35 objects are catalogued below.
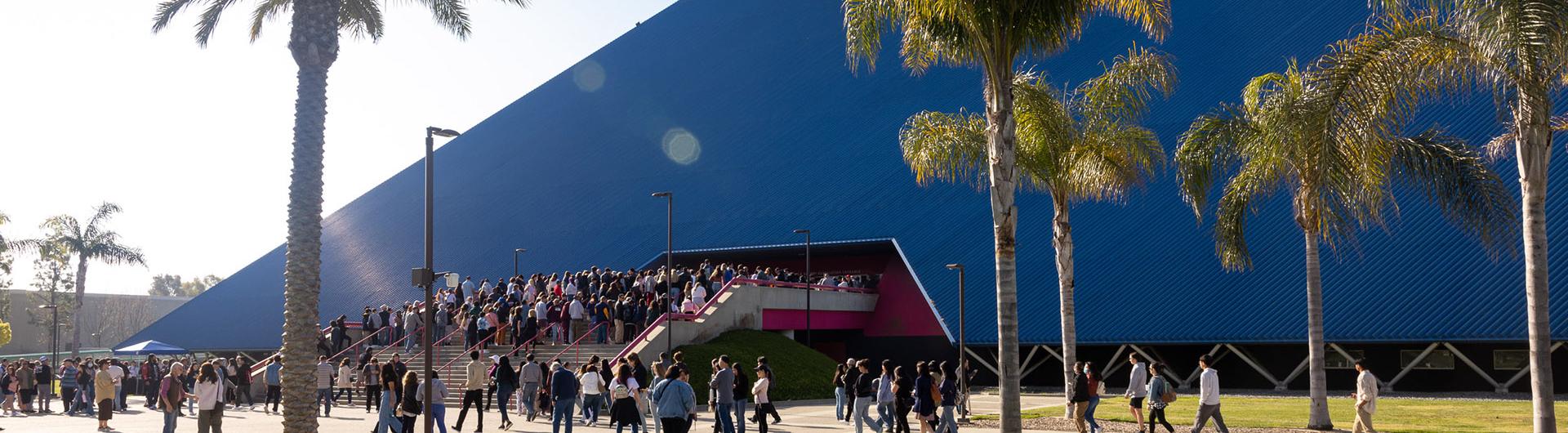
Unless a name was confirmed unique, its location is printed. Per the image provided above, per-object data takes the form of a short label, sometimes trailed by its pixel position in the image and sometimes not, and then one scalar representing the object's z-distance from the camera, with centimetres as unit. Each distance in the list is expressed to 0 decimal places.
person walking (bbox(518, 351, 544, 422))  2294
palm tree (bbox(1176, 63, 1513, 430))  1415
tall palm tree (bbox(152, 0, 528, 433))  1688
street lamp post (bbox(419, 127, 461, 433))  1796
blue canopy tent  3803
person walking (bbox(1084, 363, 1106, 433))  1861
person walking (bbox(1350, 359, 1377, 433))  1709
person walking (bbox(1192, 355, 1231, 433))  1702
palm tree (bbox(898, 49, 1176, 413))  2220
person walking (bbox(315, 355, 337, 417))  2622
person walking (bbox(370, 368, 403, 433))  1747
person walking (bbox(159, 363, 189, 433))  1873
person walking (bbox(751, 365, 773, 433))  1948
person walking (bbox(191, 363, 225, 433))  1748
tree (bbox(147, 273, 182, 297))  18238
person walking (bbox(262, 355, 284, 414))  2805
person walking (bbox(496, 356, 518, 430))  2180
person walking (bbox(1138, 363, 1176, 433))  1803
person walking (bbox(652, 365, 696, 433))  1505
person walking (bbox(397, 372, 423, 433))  1703
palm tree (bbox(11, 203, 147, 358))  6531
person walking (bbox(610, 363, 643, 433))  1720
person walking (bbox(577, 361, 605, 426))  2008
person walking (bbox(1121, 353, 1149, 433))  1855
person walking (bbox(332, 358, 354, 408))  2911
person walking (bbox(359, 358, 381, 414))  2658
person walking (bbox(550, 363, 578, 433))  1875
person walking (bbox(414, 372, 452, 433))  1791
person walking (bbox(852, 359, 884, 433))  1852
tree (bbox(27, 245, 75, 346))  7707
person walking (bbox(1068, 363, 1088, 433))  1848
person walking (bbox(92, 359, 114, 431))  2252
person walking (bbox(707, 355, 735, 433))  1836
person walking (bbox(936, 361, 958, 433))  1750
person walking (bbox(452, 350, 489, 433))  2094
